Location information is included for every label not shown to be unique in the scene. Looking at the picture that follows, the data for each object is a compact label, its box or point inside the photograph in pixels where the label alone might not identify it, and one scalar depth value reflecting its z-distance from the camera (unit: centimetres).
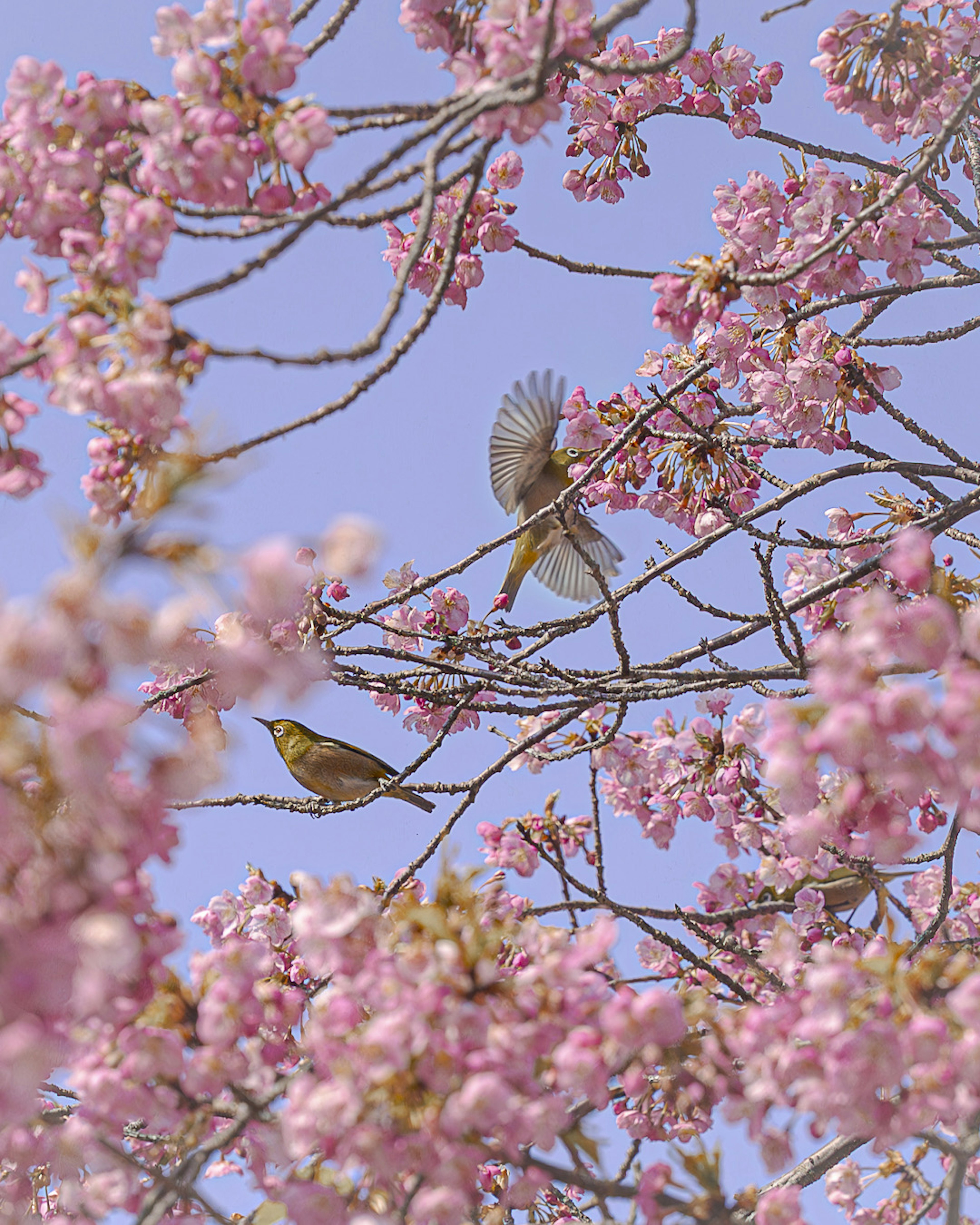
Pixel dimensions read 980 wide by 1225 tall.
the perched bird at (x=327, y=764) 1045
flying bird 989
